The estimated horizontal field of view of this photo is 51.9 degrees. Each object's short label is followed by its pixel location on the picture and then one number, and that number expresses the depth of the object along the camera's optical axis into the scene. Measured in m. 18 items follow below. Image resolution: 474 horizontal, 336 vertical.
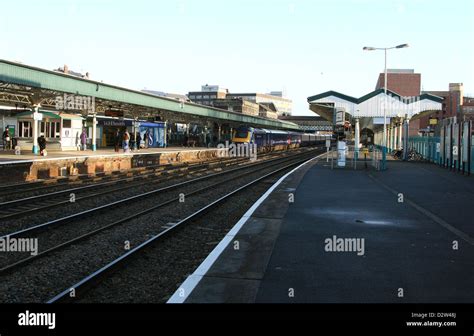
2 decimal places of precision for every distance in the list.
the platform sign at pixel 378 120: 46.44
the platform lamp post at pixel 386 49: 36.78
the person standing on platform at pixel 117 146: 37.97
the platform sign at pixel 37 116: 29.03
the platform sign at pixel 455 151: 25.46
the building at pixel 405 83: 155.25
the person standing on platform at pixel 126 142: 35.92
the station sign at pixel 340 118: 29.25
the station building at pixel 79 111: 27.31
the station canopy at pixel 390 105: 45.50
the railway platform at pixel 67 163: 22.12
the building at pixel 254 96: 196.88
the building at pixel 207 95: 188.00
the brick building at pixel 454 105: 140.18
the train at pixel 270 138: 47.41
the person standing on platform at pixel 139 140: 45.30
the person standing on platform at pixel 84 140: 37.91
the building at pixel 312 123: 142.38
